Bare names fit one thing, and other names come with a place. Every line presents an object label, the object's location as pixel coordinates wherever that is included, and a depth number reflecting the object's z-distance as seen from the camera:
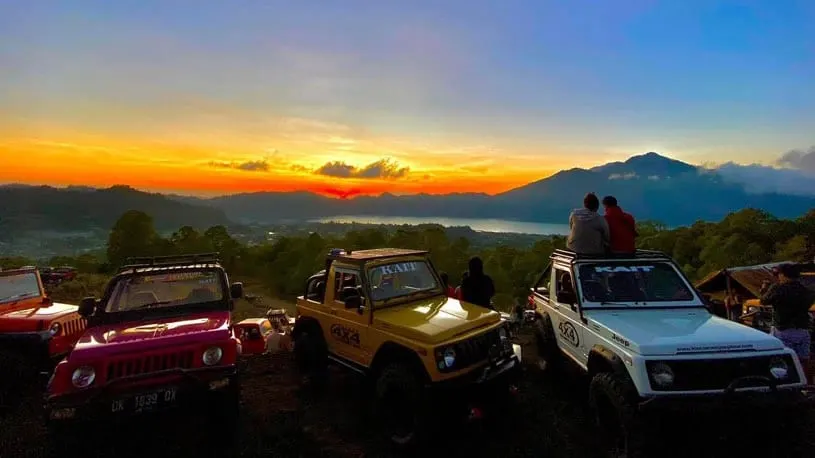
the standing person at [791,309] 6.12
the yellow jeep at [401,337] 5.18
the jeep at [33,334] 7.54
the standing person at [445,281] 7.19
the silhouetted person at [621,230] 7.71
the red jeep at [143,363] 4.70
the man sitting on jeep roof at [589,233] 7.34
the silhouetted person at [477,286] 8.25
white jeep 4.38
